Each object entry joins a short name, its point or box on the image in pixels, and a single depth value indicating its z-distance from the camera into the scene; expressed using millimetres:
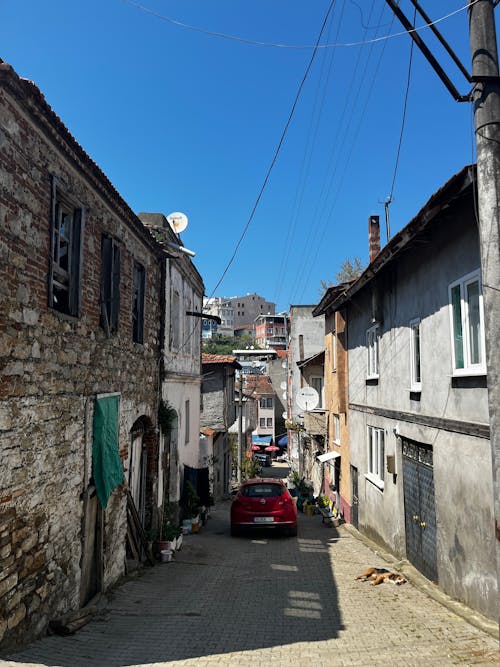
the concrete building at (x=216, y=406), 22062
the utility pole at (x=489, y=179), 4543
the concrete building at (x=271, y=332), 93375
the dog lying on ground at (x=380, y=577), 8406
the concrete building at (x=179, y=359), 12258
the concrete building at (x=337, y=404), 15883
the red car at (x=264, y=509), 13242
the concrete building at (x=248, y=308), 119062
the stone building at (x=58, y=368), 5016
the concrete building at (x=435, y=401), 6512
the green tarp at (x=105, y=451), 7418
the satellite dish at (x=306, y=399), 20391
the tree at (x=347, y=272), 31406
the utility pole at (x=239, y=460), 26259
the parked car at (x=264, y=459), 46338
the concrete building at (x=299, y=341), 37812
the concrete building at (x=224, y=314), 113812
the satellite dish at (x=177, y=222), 13602
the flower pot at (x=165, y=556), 10625
